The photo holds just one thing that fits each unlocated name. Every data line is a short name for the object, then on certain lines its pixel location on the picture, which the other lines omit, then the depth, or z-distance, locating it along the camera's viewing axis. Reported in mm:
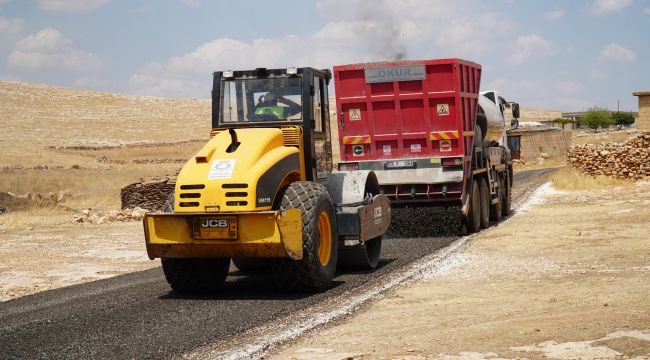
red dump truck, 16344
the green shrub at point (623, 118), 113750
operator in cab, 11000
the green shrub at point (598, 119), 111562
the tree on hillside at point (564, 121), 101062
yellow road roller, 9688
